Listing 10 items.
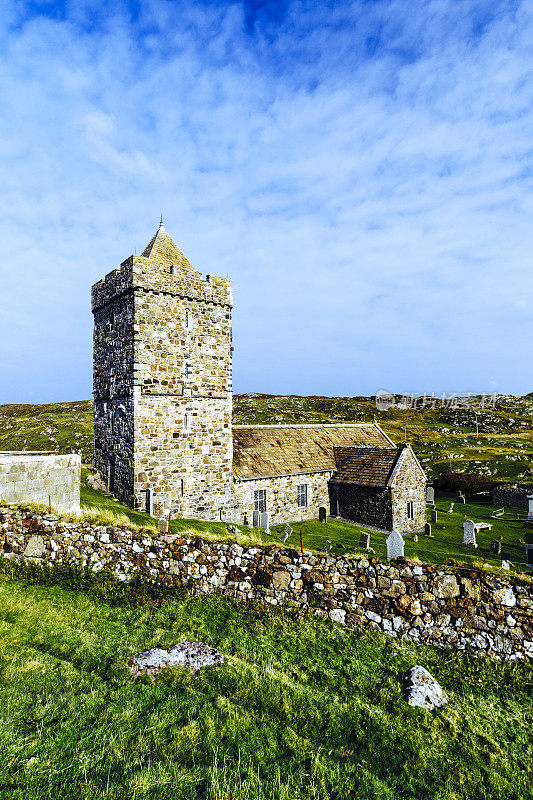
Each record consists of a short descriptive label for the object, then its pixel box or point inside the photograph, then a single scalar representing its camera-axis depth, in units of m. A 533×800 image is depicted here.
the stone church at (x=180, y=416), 19.42
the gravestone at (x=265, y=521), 22.03
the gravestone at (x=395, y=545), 13.45
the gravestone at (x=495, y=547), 20.05
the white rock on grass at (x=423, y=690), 6.62
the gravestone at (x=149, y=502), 19.14
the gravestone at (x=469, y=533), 21.34
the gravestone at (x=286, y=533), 20.02
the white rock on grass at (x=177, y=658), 6.75
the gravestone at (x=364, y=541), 19.42
